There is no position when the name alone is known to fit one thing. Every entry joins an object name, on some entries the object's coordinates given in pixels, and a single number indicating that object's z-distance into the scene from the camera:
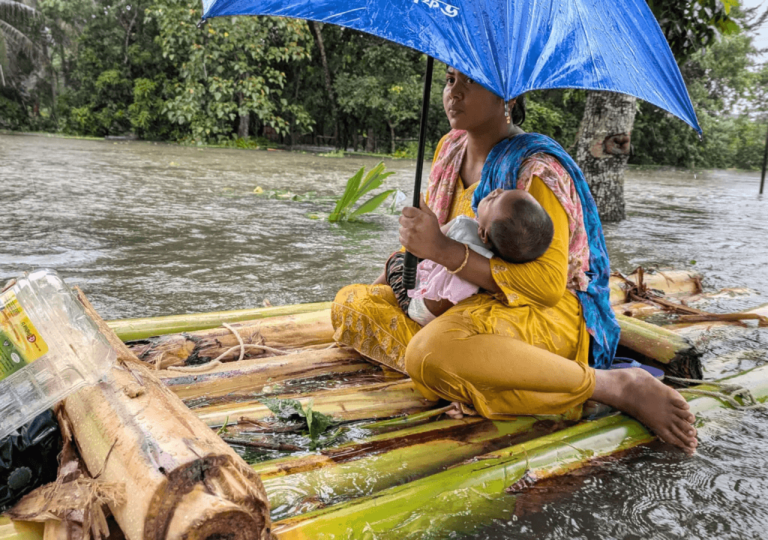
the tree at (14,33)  19.20
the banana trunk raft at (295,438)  1.16
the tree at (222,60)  14.24
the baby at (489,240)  1.80
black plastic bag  1.34
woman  1.91
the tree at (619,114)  4.86
